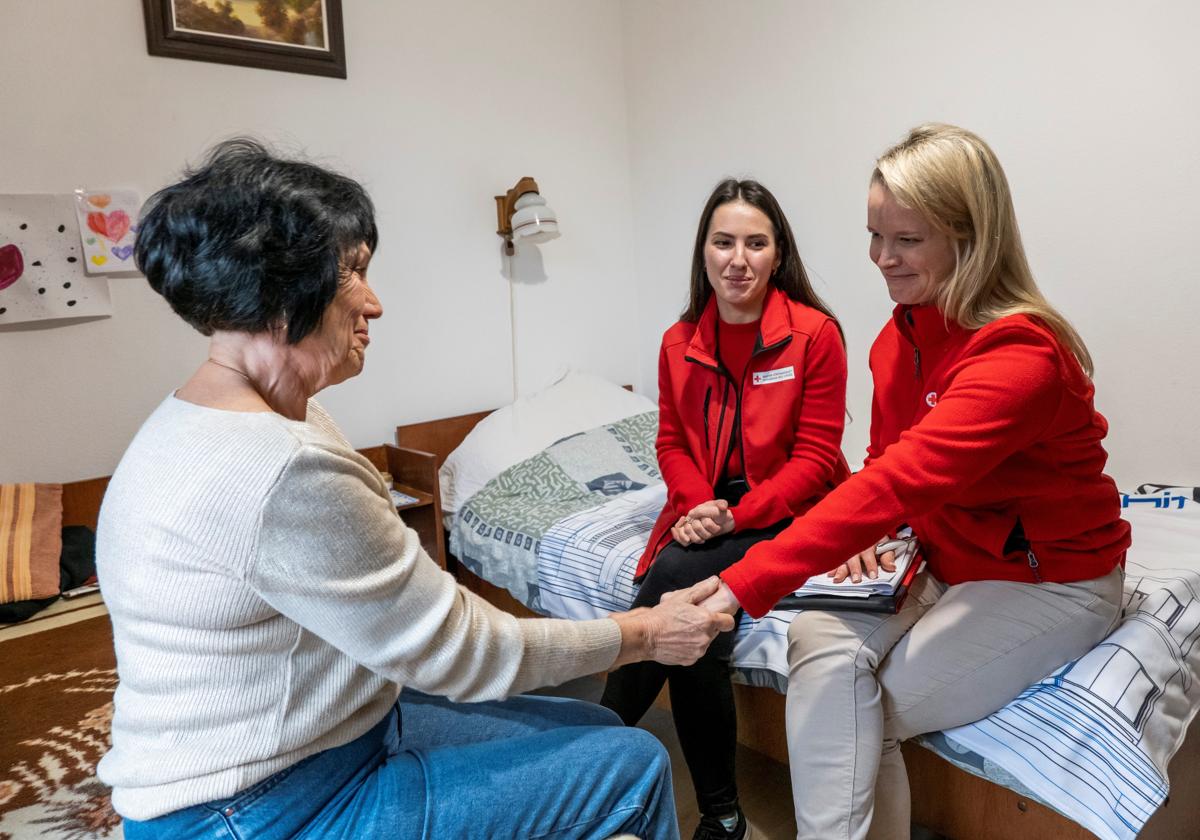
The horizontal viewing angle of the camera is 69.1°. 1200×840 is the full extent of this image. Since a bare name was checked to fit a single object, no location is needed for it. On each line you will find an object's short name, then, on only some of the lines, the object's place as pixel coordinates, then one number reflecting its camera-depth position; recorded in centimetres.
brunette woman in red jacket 187
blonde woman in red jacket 135
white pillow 288
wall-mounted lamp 306
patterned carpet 162
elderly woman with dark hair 95
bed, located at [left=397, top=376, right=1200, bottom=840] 133
